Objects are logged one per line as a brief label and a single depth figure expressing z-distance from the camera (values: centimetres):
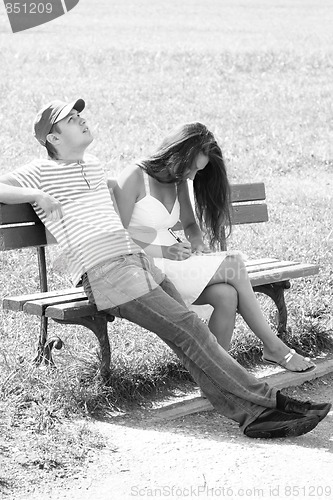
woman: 710
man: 639
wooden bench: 684
